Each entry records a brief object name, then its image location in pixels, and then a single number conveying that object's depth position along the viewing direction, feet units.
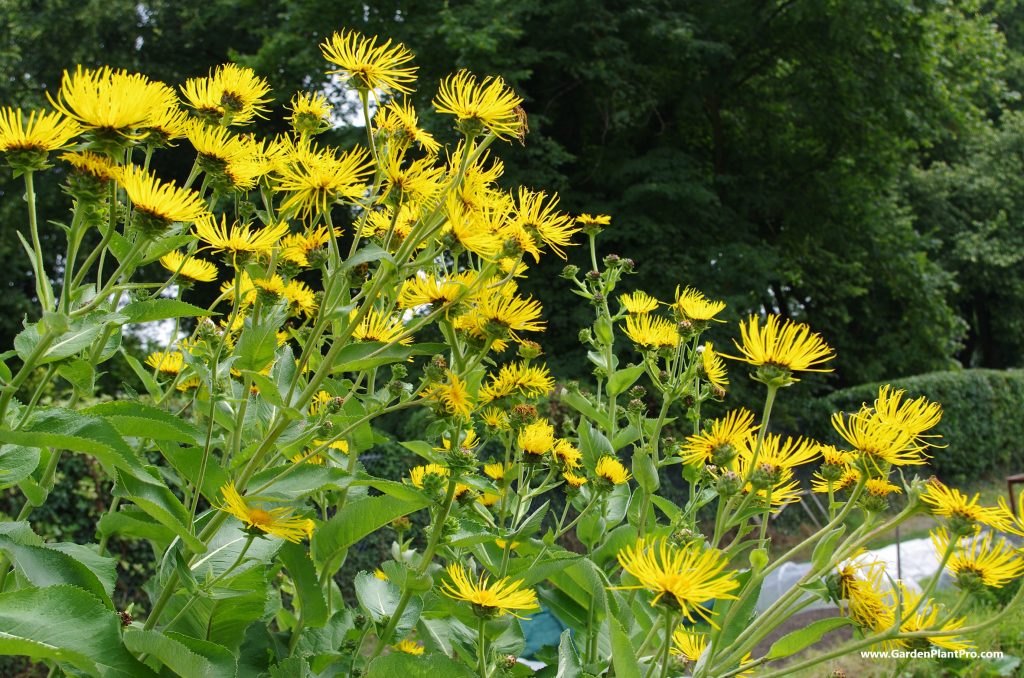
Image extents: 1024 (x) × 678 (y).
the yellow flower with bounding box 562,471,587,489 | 6.98
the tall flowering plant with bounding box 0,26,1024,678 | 3.85
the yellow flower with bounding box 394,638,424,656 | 5.88
